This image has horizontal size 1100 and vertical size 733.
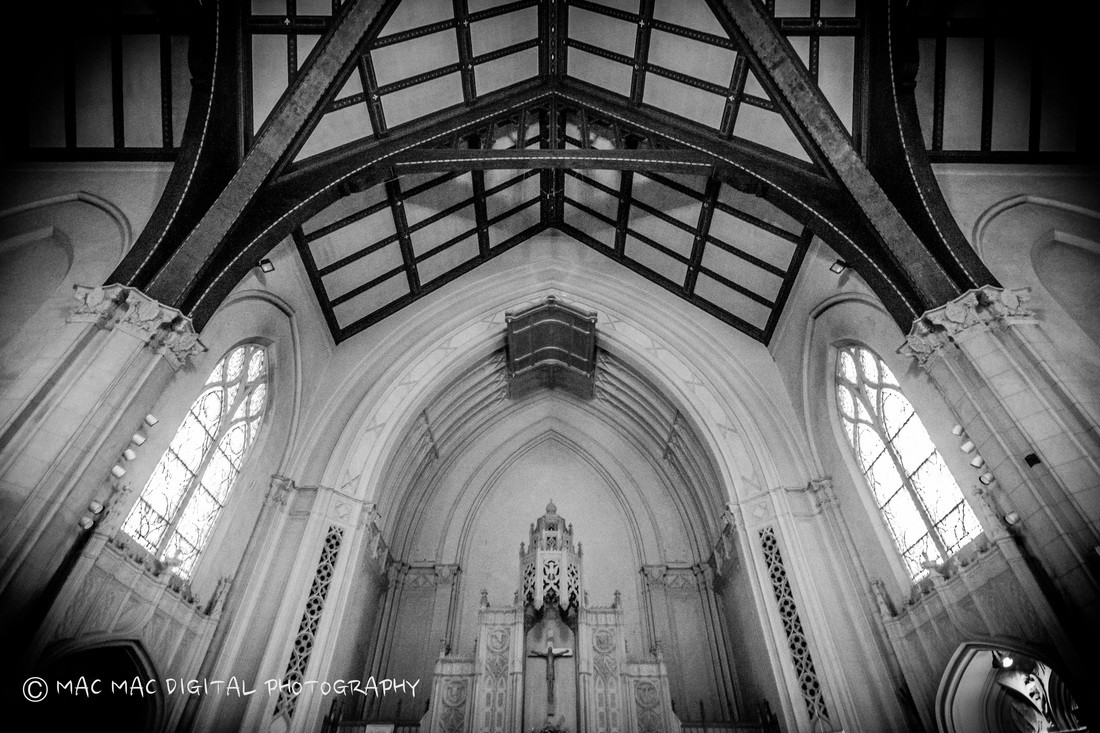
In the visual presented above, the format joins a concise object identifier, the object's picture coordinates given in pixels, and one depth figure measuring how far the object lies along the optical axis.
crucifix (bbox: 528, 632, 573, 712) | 11.24
